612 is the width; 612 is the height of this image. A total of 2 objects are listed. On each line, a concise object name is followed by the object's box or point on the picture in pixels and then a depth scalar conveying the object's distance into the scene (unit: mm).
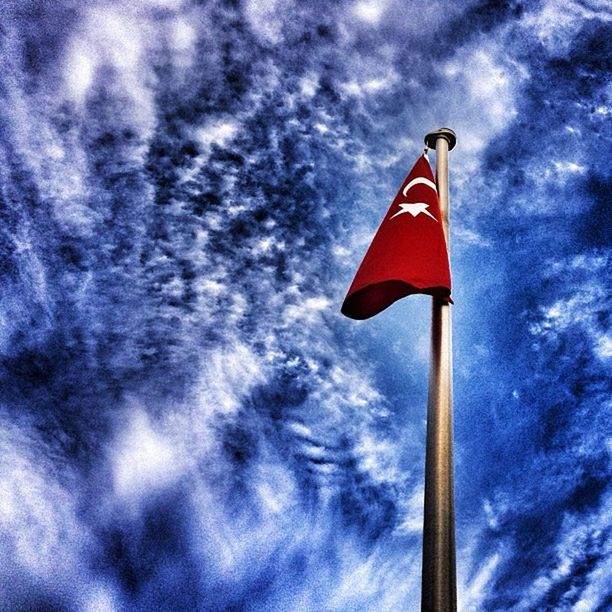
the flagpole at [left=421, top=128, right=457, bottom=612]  3926
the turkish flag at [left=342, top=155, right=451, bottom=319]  5156
